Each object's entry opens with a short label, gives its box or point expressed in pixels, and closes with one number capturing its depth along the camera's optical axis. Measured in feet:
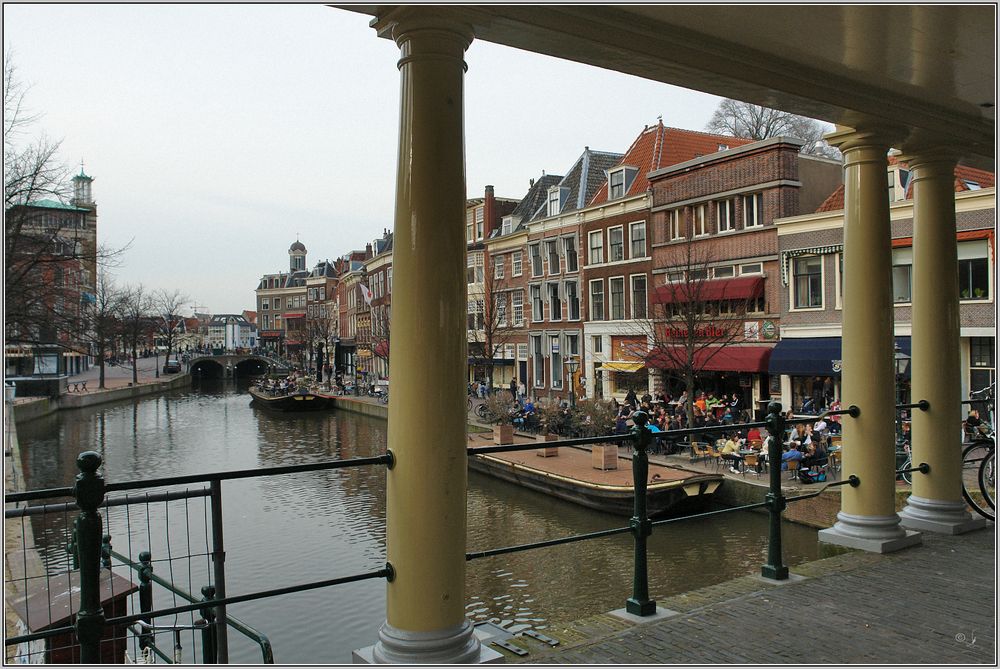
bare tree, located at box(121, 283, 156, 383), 177.37
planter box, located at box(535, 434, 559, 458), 58.75
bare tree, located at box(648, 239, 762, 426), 68.74
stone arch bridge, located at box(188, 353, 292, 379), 238.07
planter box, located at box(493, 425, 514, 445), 60.85
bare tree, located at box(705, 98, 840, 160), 116.16
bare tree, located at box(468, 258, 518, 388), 104.32
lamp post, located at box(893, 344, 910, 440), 41.97
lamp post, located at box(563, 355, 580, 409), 97.40
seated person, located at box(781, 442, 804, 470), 43.04
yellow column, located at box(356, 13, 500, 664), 10.21
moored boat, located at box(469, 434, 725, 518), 44.16
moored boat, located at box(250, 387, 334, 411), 125.59
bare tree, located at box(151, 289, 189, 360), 232.00
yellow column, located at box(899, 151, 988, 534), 18.69
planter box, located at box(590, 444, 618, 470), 50.83
